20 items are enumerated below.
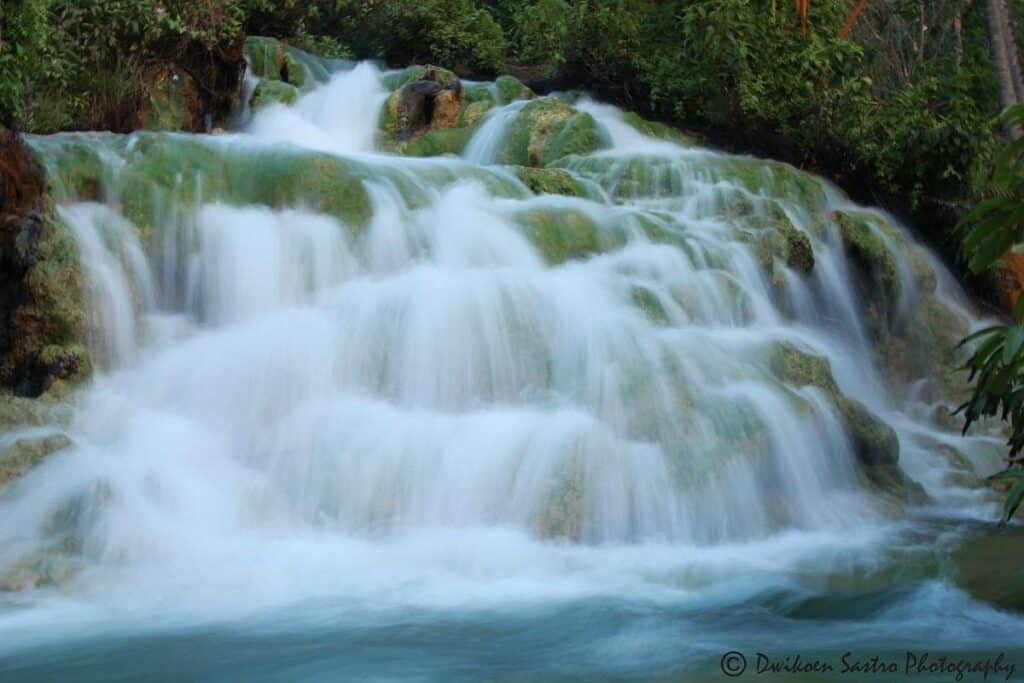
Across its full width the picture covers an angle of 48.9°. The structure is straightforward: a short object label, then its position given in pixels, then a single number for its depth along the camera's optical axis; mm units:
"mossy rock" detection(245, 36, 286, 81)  12805
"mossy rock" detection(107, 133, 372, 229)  7711
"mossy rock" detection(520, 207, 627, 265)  8273
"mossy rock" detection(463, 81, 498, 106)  12789
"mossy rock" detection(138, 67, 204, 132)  10438
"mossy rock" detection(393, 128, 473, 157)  11438
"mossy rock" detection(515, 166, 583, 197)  9328
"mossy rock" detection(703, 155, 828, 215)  10914
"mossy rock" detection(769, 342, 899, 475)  7387
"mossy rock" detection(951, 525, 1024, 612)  5082
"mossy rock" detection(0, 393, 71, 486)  5695
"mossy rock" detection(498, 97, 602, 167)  11469
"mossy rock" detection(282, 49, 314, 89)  13047
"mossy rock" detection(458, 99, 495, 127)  12281
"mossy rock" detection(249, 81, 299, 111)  11984
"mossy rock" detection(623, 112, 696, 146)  12718
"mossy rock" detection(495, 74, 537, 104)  13023
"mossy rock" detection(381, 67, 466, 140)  12359
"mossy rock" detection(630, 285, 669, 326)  7754
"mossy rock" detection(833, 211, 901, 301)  10320
